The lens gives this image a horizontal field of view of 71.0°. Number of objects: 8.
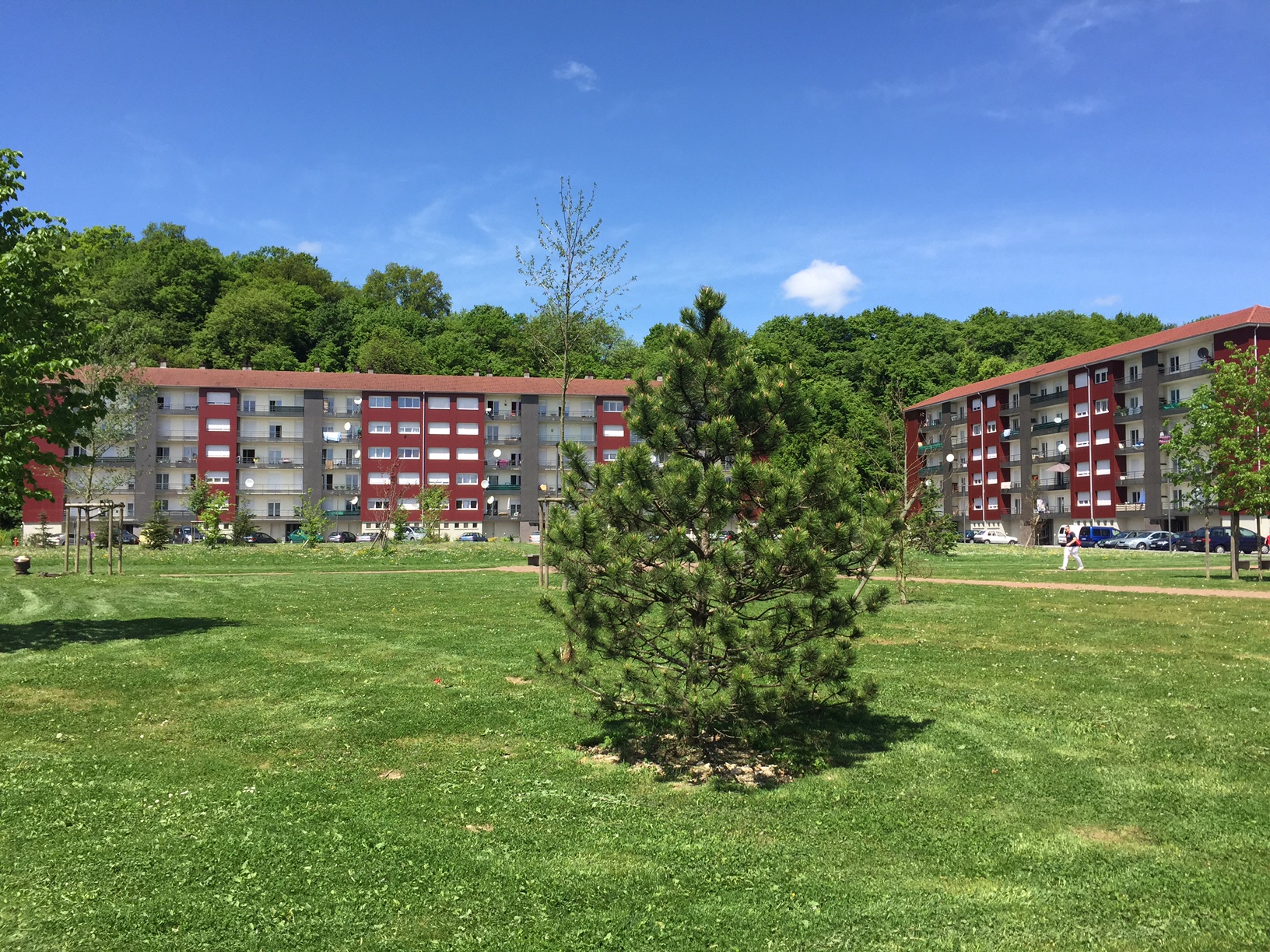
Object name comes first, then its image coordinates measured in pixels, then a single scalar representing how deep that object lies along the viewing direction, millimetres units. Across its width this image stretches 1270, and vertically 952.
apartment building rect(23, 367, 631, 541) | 84750
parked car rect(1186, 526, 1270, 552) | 56375
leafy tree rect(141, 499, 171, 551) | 50688
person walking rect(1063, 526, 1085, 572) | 34625
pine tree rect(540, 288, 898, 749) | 7766
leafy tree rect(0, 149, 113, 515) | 14625
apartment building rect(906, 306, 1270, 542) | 70375
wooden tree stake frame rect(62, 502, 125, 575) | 32719
